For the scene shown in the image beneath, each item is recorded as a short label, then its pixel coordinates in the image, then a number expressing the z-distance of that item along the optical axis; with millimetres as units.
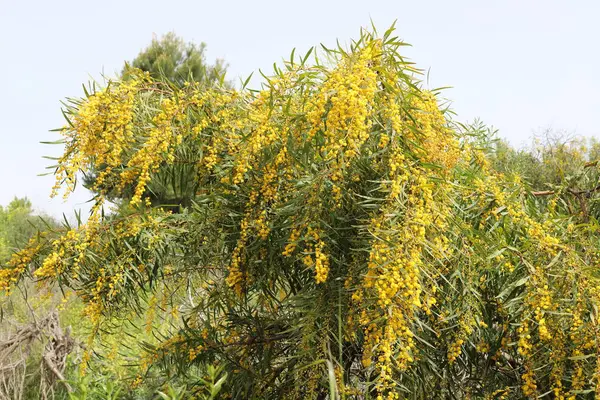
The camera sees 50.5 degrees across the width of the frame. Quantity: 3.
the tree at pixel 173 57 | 16094
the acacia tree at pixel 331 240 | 2205
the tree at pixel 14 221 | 18281
